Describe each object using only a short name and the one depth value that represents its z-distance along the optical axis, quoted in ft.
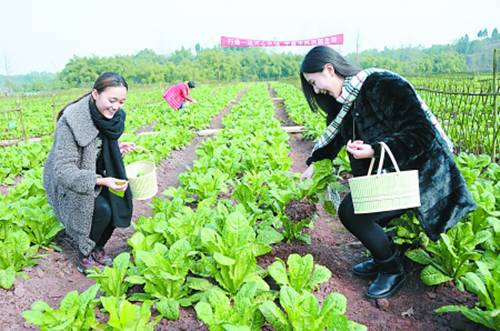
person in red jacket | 42.24
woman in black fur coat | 7.40
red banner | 154.10
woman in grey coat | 10.00
